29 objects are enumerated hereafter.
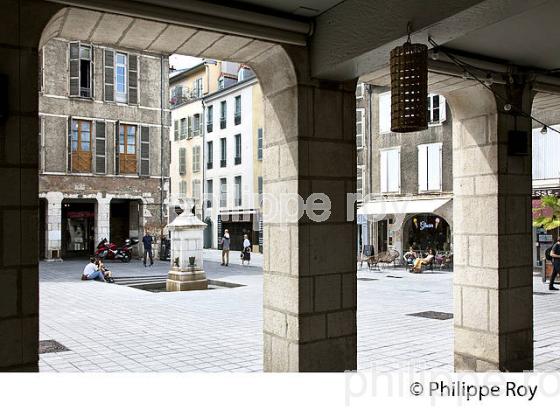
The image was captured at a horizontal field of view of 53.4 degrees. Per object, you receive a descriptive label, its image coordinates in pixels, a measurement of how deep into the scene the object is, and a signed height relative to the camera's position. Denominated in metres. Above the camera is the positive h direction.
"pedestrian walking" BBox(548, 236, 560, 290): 13.59 -1.15
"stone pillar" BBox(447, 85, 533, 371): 5.43 -0.22
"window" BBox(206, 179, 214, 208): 37.67 +1.70
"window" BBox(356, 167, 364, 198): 25.93 +1.52
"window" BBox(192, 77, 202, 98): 38.62 +8.99
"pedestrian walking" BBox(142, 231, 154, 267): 22.28 -1.15
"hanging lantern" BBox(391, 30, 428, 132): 3.59 +0.85
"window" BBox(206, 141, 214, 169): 37.41 +4.20
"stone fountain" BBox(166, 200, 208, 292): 14.26 -1.05
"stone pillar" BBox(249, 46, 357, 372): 4.45 -0.07
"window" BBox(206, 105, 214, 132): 37.12 +6.58
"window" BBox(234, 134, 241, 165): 34.69 +4.19
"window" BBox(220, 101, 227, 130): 35.78 +6.56
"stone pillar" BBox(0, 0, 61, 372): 3.36 +0.16
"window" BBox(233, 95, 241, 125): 34.41 +6.53
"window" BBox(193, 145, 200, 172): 38.88 +4.06
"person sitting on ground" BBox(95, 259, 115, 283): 16.58 -1.69
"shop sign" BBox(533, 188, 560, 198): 18.66 +0.78
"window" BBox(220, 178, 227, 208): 36.34 +1.58
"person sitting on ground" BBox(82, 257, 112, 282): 16.61 -1.71
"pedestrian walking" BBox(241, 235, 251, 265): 22.93 -1.49
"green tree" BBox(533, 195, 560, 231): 9.27 -0.06
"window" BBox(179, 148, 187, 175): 40.50 +4.05
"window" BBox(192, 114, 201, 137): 38.72 +6.36
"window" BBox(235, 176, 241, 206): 34.90 +1.61
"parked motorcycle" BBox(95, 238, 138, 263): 23.92 -1.52
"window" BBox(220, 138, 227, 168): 36.03 +4.11
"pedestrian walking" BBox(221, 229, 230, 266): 22.34 -1.39
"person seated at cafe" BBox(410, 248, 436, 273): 19.30 -1.65
